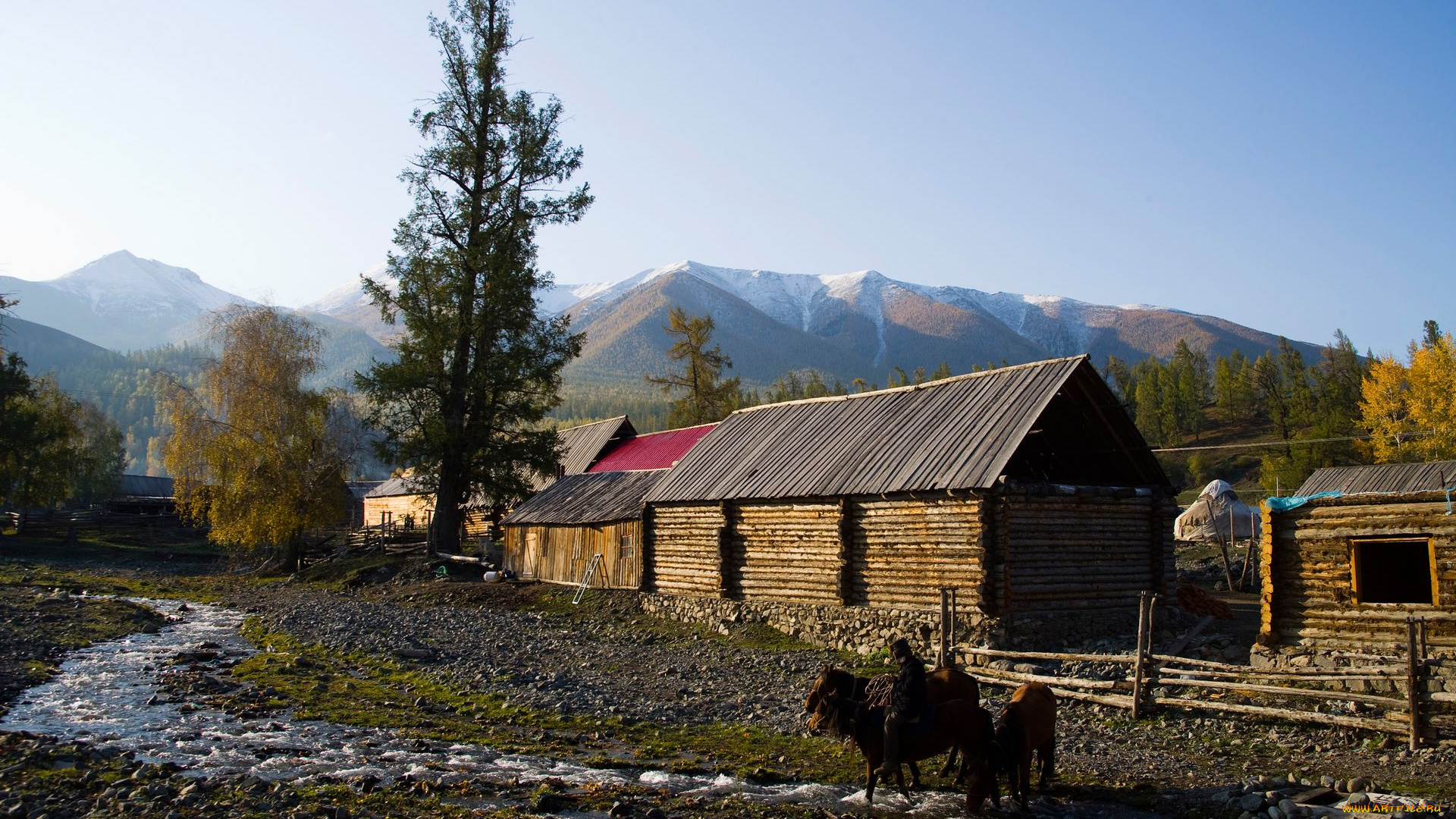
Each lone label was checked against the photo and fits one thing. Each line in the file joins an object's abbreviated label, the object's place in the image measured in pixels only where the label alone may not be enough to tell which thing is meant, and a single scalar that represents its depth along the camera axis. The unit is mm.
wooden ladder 31156
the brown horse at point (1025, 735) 9914
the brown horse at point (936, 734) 9852
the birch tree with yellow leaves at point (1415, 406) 52062
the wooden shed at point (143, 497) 63469
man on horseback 10094
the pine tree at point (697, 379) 62094
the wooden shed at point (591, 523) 30594
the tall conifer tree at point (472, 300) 37406
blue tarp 15773
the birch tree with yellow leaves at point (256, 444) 39938
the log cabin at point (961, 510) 19391
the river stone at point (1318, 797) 9539
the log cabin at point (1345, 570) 13992
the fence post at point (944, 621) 16719
